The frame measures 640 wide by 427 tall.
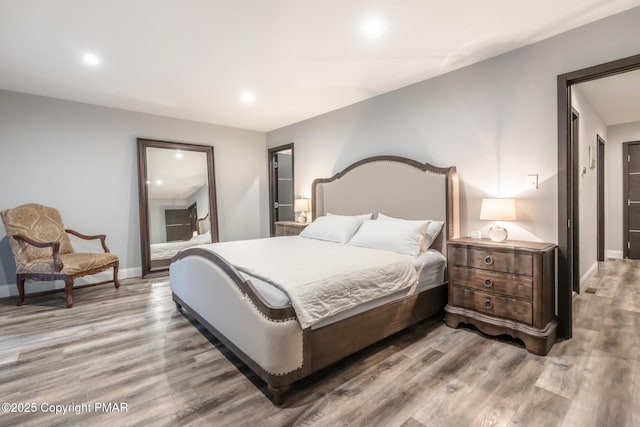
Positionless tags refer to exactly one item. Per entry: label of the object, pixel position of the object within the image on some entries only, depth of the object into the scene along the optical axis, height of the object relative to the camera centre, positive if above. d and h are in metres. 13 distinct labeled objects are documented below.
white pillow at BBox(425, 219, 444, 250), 3.11 -0.24
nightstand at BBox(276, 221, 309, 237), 4.67 -0.27
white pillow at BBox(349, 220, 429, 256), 2.93 -0.28
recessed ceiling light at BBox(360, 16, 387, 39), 2.36 +1.43
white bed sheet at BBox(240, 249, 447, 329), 1.87 -0.57
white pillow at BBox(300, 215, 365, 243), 3.64 -0.23
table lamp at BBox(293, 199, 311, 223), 4.96 +0.04
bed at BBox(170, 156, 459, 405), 1.82 -0.55
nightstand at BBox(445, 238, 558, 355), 2.34 -0.68
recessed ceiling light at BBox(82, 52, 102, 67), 2.86 +1.47
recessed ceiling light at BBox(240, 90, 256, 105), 3.93 +1.49
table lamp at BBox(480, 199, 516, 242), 2.68 -0.07
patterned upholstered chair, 3.46 -0.43
